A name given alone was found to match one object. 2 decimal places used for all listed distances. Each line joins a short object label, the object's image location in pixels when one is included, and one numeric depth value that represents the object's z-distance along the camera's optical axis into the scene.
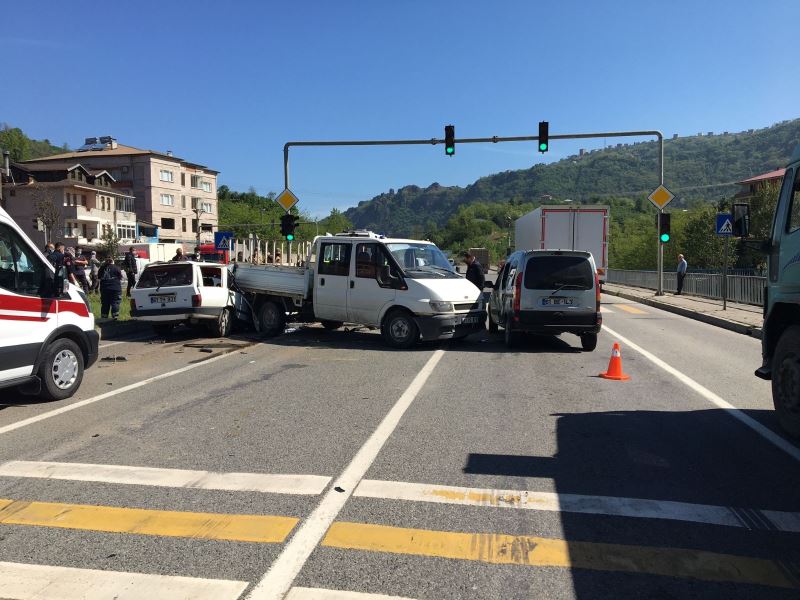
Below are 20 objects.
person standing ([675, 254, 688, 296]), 27.31
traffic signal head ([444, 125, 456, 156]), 22.64
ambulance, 6.76
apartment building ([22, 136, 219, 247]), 82.94
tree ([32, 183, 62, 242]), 58.44
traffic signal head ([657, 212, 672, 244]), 23.83
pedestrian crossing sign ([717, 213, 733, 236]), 17.94
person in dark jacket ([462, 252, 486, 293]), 15.95
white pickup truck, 11.88
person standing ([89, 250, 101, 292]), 24.19
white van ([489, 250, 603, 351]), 11.64
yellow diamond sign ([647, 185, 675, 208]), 24.94
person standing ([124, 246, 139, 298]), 21.45
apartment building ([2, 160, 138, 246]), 65.75
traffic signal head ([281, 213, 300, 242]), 21.96
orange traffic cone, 9.01
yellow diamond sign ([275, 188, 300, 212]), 22.02
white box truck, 23.44
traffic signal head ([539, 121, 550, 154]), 22.55
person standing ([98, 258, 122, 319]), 14.99
